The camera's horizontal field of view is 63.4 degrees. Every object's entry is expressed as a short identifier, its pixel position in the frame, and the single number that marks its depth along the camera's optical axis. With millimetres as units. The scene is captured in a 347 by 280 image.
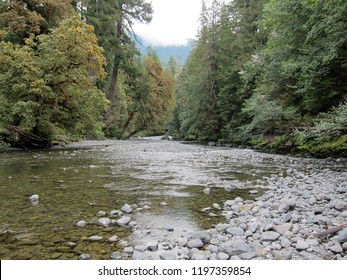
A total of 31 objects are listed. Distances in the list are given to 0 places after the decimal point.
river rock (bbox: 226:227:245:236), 3250
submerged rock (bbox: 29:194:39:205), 4438
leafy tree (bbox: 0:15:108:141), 13219
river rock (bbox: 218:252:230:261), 2670
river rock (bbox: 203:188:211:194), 5347
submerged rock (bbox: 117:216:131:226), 3592
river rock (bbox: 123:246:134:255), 2809
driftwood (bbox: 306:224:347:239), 3074
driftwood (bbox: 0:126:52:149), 13578
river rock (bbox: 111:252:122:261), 2692
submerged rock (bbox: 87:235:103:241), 3098
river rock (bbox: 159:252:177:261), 2656
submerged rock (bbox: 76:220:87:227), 3511
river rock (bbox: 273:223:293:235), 3242
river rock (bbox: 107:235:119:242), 3077
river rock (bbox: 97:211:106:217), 3908
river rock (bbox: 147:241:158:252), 2870
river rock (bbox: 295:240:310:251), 2820
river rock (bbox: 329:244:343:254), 2693
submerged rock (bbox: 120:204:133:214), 4078
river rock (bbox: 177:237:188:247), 2990
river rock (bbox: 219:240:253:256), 2793
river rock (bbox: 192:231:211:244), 3086
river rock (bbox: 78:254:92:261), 2668
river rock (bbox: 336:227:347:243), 2867
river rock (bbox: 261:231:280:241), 3082
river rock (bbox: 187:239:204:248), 2937
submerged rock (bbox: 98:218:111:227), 3542
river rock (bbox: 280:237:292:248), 2900
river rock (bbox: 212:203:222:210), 4345
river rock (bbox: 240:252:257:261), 2662
